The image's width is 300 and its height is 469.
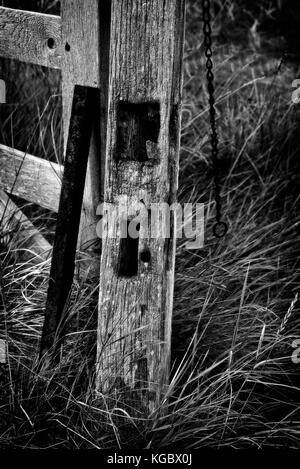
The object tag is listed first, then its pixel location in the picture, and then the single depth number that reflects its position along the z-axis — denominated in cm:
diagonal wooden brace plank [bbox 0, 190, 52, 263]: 246
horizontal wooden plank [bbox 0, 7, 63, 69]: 207
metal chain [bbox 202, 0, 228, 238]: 202
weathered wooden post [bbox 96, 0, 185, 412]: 173
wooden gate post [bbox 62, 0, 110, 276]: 194
